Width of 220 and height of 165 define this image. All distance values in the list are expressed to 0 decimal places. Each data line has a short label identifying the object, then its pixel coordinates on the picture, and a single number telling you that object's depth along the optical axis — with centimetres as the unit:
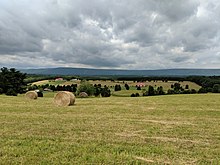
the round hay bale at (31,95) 2092
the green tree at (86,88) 4628
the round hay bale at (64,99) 1471
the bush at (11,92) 4199
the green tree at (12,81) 4571
